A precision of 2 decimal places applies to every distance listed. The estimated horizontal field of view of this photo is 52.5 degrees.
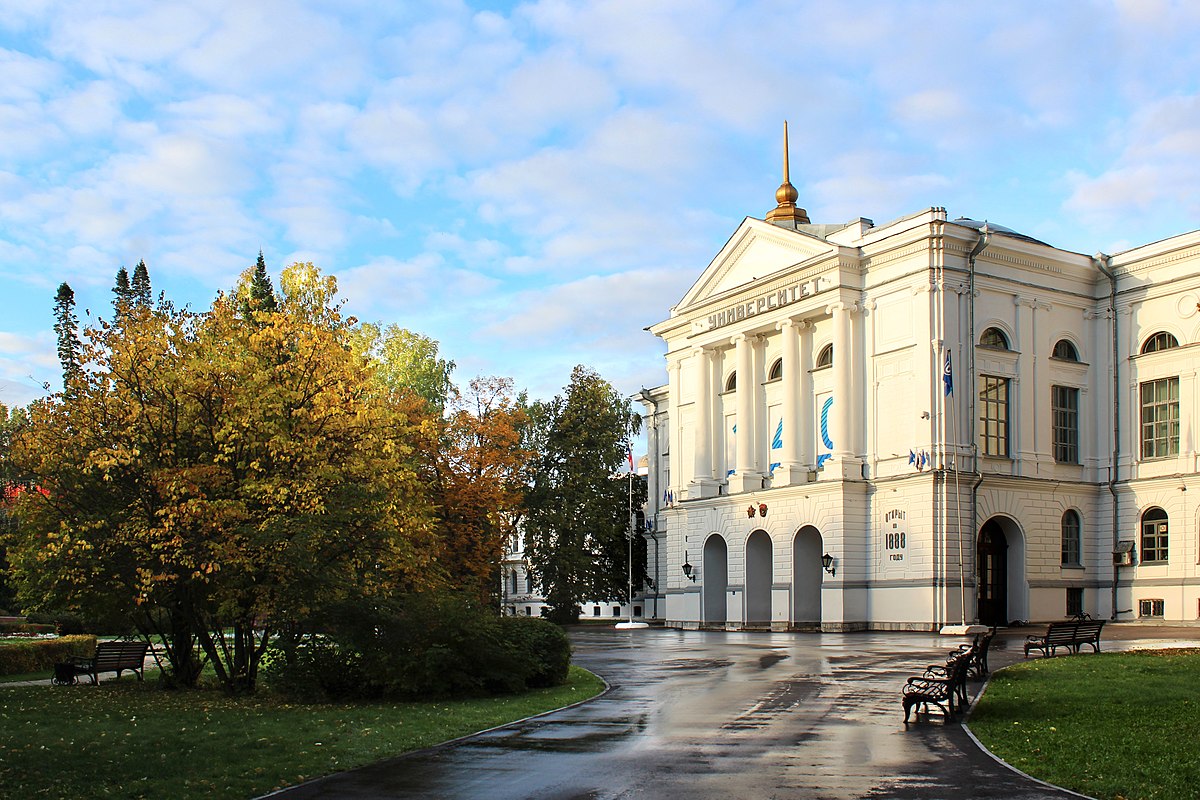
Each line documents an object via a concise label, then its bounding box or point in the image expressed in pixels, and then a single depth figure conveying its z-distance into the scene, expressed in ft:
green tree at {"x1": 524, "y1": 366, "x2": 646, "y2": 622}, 228.43
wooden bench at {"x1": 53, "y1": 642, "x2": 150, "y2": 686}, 85.40
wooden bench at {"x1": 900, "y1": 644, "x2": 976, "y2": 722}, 56.95
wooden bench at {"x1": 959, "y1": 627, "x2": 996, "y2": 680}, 75.05
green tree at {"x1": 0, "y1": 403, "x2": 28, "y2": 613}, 200.66
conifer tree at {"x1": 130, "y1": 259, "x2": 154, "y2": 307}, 258.78
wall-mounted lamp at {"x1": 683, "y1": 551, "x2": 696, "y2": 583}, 202.69
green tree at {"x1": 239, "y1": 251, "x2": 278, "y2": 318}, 202.63
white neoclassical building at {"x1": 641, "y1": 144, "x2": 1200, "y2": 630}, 160.56
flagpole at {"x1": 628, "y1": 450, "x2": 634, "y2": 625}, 233.31
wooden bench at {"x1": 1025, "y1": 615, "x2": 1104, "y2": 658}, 92.38
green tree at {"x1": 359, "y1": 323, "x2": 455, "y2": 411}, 215.10
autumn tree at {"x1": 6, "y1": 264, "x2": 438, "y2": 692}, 73.05
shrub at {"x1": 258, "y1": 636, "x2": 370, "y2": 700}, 71.41
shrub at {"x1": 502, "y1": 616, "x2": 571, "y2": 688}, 75.31
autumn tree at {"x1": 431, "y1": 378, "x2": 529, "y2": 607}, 183.32
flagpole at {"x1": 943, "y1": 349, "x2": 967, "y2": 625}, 155.53
